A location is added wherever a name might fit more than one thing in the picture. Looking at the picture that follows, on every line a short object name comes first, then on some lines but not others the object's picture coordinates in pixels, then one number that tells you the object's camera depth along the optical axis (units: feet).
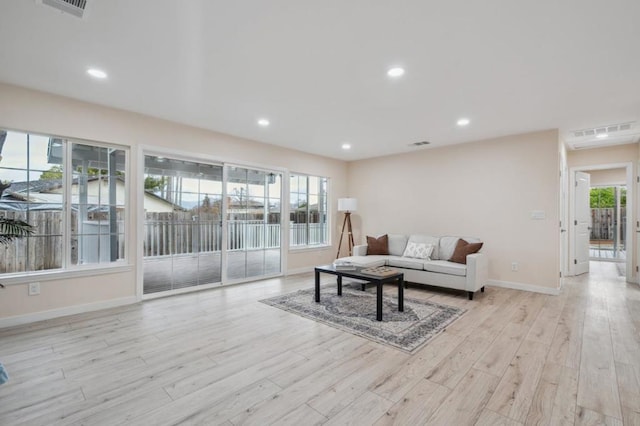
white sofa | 13.87
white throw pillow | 16.54
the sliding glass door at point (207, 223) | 13.98
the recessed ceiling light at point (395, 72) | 9.00
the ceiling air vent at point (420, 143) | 17.59
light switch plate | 14.88
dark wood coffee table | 10.88
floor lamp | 21.15
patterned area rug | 9.55
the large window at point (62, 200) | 10.55
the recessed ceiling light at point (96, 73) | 9.27
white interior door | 19.51
